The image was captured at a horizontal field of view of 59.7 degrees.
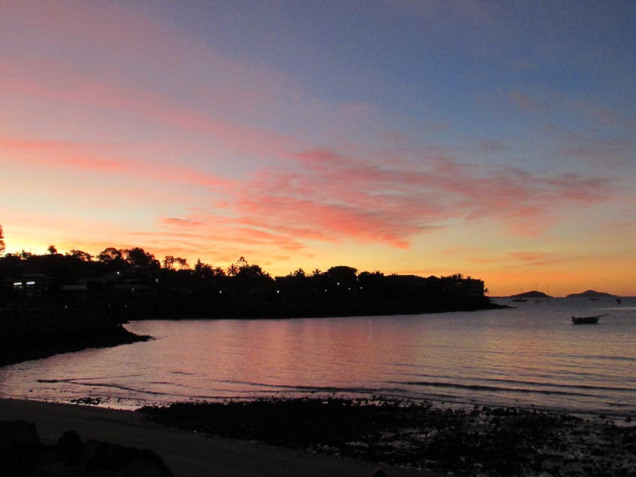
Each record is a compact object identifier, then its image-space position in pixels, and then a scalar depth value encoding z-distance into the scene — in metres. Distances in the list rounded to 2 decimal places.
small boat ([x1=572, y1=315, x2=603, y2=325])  128.25
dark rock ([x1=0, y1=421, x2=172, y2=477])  10.38
